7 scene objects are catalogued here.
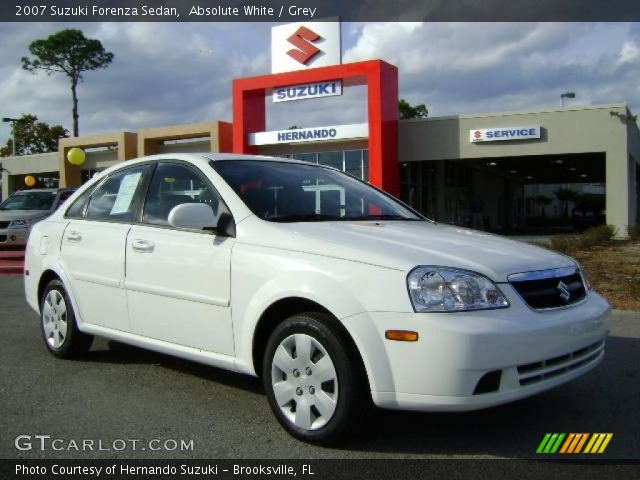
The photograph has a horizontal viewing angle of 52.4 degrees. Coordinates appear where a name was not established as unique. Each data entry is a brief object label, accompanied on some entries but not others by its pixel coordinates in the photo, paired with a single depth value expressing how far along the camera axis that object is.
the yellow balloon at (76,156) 28.93
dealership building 24.47
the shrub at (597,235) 17.19
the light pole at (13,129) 54.96
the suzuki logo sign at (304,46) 25.95
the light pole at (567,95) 35.34
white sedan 3.25
